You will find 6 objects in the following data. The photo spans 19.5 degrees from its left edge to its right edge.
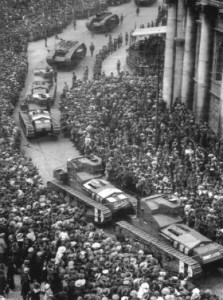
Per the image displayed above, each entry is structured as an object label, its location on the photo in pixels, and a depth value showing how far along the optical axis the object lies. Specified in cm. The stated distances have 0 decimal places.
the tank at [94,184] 3591
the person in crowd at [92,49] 7129
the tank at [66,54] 6762
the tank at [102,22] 7750
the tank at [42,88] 5488
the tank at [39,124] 4953
